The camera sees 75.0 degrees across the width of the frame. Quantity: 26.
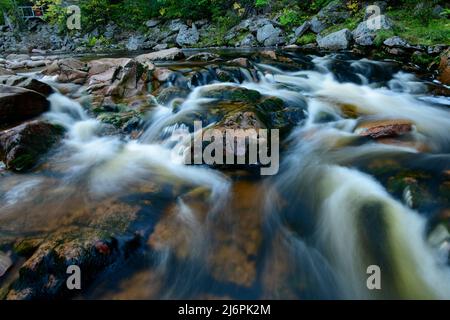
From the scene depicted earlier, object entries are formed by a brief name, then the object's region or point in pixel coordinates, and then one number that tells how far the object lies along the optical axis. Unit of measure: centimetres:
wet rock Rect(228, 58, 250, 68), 891
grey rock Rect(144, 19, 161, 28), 2394
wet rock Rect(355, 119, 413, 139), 472
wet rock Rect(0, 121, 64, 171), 448
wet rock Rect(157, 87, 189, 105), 671
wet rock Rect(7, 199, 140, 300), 237
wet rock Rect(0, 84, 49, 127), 543
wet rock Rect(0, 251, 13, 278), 262
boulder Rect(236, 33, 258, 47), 1659
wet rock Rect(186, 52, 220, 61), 1108
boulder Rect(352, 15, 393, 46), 1137
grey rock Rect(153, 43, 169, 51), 1970
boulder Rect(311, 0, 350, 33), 1480
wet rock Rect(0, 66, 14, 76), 816
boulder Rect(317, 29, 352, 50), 1225
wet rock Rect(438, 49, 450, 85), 743
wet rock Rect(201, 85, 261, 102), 629
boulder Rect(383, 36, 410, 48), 1006
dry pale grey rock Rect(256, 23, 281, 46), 1578
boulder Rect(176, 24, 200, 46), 1969
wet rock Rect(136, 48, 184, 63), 1152
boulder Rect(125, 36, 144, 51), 2144
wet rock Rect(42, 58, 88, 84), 828
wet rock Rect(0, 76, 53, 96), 648
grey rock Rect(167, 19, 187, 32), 2162
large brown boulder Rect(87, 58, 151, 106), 715
